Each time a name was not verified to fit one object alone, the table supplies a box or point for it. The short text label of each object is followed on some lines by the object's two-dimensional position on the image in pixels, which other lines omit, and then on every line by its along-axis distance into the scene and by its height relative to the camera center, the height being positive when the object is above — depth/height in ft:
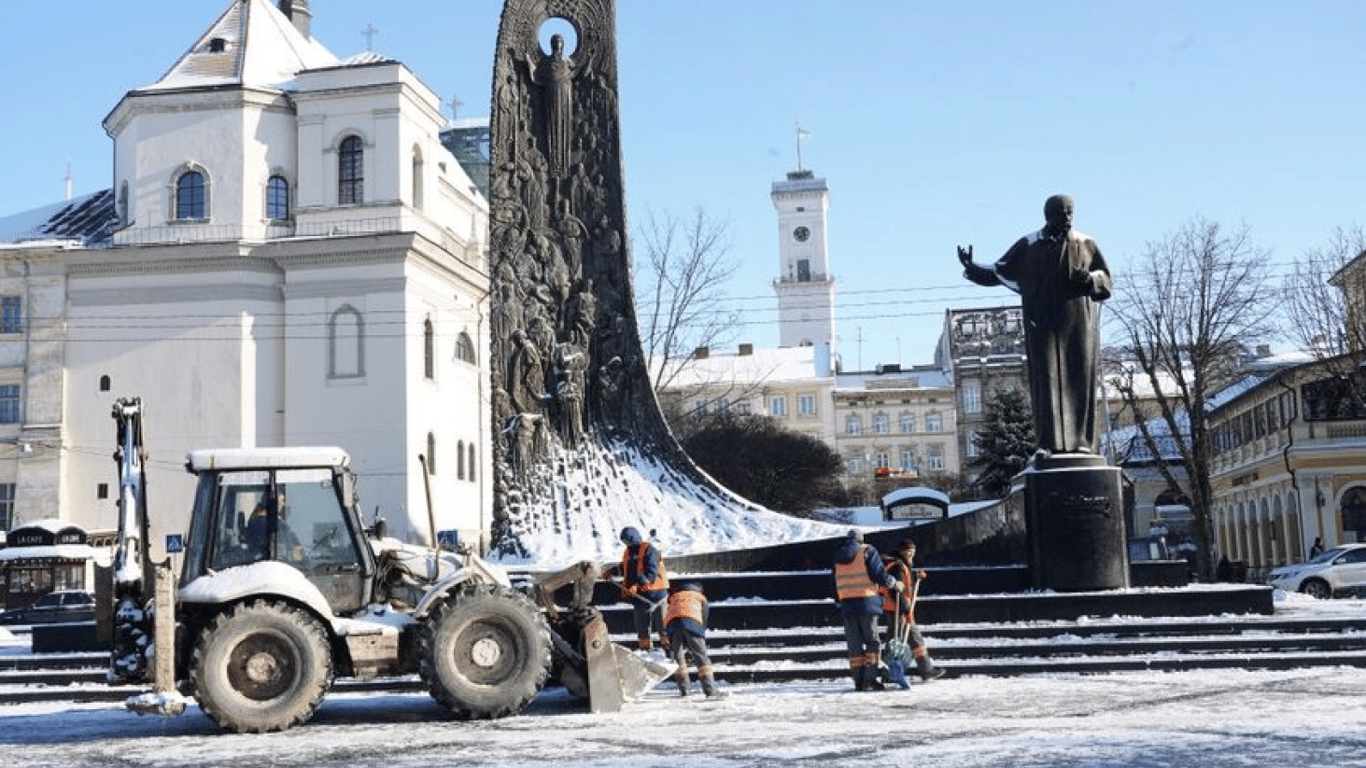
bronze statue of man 52.29 +8.16
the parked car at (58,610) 118.93 -3.34
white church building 154.81 +30.45
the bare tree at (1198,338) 115.24 +16.62
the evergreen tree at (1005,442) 158.30 +11.49
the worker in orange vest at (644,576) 44.62 -0.76
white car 96.53 -3.11
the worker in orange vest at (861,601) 41.73 -1.66
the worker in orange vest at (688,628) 41.47 -2.31
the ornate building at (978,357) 305.94 +41.17
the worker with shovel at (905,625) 42.24 -2.53
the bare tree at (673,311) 118.32 +20.67
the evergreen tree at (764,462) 170.30 +10.92
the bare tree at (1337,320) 108.06 +16.87
